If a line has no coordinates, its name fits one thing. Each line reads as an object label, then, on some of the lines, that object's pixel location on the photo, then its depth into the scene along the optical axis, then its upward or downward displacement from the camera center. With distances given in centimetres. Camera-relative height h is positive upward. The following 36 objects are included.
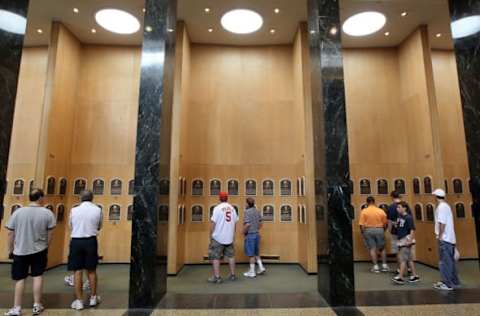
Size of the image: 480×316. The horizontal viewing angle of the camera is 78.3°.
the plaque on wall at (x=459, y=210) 851 -42
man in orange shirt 702 -80
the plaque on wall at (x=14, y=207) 818 -31
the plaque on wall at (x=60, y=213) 811 -47
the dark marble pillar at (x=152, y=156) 459 +66
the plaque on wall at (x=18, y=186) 826 +27
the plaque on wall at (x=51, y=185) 775 +28
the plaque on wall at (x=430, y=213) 770 -46
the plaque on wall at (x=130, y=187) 870 +25
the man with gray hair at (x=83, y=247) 450 -80
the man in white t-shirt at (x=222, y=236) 625 -86
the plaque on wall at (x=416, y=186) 838 +27
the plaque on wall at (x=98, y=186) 865 +28
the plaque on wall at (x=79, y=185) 859 +29
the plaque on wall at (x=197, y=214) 847 -53
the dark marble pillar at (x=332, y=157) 466 +63
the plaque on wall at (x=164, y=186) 496 +16
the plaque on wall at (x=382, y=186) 878 +28
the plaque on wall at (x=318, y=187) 506 +15
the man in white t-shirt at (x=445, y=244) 545 -89
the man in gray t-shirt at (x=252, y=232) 698 -86
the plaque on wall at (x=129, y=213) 860 -50
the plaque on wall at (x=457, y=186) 860 +27
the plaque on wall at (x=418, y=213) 820 -48
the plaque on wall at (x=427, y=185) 788 +28
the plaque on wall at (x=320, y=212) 495 -28
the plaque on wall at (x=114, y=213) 857 -50
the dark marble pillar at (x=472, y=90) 428 +155
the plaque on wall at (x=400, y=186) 874 +28
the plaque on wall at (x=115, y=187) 866 +25
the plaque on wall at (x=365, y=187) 877 +25
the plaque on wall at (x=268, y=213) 858 -51
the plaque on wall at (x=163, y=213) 486 -30
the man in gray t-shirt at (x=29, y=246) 424 -73
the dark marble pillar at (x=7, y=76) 432 +180
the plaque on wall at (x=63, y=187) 827 +25
